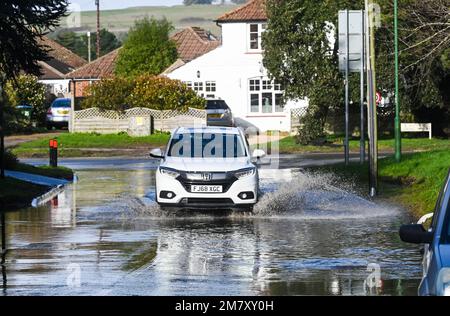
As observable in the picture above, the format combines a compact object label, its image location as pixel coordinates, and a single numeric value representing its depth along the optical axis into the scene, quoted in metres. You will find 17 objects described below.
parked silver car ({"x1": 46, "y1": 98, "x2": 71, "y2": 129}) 63.04
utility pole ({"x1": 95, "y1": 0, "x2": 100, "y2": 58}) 84.00
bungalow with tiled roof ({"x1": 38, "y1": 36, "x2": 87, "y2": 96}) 91.81
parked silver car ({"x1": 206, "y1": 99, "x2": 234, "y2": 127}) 55.78
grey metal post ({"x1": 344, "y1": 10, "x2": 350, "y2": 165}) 30.16
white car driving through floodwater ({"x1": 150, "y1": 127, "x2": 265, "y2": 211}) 20.84
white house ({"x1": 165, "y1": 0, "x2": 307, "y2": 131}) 61.09
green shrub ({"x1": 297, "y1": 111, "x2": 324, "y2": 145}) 48.62
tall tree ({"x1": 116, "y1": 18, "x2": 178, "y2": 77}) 76.50
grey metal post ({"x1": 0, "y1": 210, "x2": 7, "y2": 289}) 13.78
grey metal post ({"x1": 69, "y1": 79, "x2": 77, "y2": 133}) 55.72
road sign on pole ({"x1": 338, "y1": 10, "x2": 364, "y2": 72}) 29.38
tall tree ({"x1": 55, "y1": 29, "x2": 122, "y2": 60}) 135.00
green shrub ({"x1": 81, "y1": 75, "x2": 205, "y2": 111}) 54.47
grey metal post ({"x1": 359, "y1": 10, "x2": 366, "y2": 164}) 29.19
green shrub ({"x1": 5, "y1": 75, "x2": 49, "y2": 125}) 63.98
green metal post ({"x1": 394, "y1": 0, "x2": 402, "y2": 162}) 31.95
